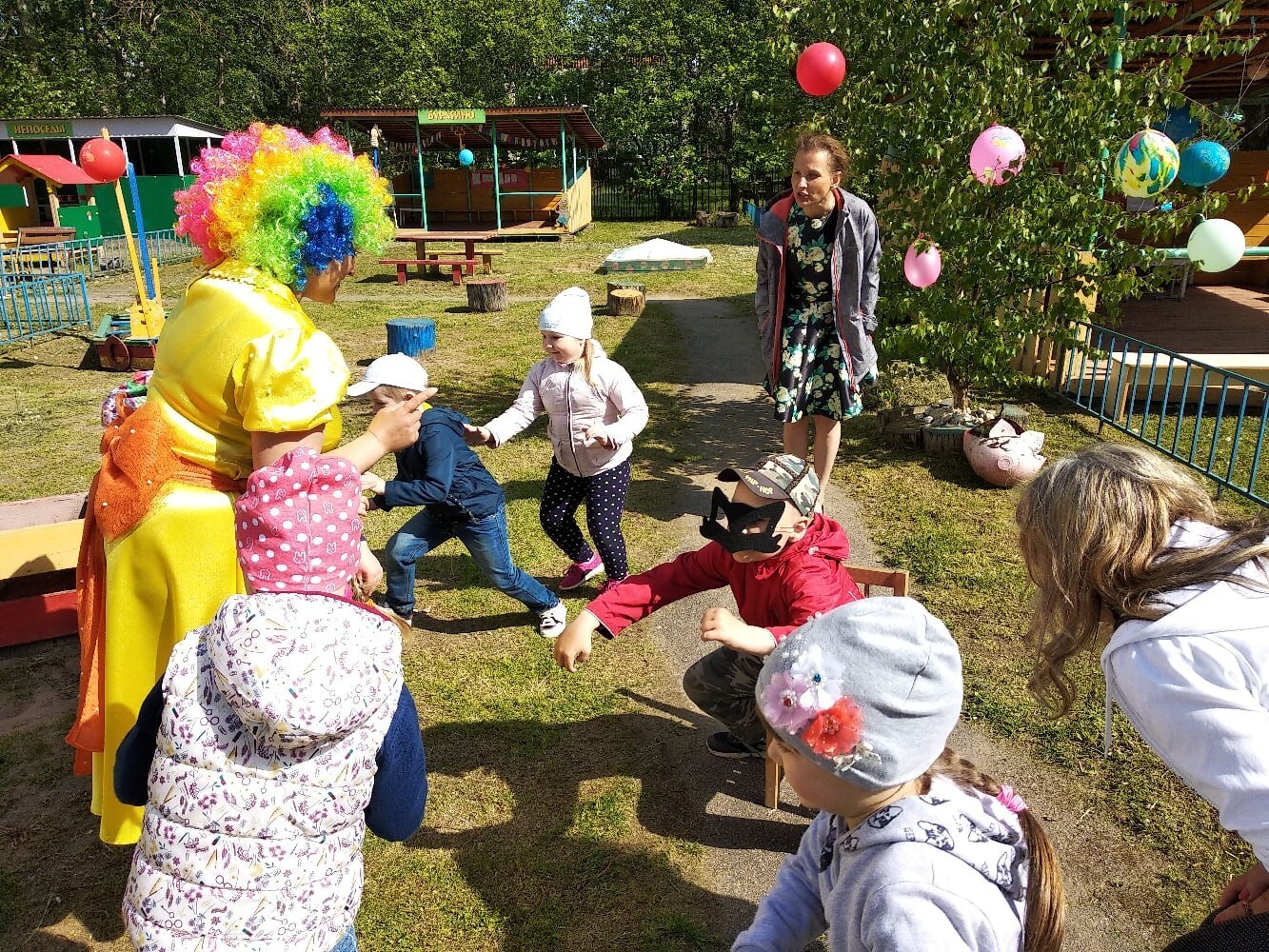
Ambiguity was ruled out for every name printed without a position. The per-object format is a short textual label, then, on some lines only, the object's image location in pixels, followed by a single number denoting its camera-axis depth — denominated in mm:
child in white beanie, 4230
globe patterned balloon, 5426
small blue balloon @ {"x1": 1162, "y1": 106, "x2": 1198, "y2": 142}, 8695
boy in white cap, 3643
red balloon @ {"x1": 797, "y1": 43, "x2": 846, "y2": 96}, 5703
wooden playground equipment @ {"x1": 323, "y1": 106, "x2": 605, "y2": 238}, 22266
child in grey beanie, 1555
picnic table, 16703
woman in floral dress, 5133
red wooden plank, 4375
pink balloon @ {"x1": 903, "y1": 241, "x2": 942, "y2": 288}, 5855
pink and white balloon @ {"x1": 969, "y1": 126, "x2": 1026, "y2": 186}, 5367
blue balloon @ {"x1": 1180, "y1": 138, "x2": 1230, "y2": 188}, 6730
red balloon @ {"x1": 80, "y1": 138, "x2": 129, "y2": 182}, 9375
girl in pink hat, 1717
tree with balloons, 5668
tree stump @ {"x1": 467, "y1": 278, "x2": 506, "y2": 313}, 13375
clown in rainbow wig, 2336
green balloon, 5738
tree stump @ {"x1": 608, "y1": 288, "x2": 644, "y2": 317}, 12977
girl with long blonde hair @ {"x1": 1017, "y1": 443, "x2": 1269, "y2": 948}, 1645
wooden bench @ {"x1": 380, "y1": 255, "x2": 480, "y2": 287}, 16453
